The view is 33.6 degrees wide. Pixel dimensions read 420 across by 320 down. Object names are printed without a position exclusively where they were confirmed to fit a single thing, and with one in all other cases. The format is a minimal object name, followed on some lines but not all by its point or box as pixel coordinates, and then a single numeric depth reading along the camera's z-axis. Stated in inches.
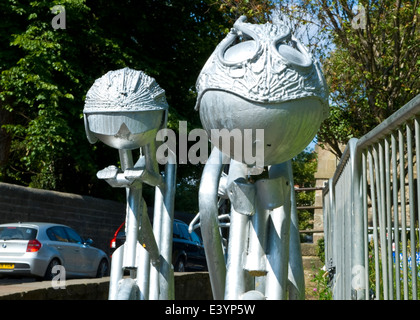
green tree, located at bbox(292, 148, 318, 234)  1362.0
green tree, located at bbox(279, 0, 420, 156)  382.0
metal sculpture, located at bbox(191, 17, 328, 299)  71.8
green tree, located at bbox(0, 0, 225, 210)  583.5
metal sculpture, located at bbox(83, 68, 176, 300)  107.0
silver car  474.0
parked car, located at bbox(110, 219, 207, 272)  605.6
